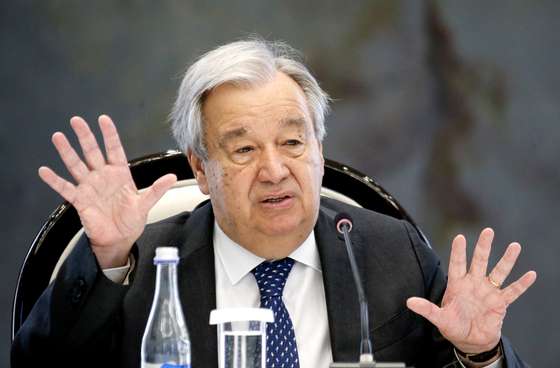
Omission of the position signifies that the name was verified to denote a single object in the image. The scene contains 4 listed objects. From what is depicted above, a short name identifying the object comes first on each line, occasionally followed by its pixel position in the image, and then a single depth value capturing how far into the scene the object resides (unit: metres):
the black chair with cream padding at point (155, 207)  4.67
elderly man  4.44
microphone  4.27
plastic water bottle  4.27
